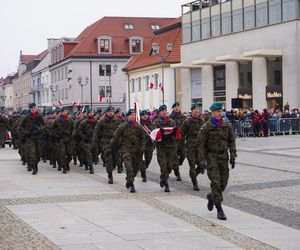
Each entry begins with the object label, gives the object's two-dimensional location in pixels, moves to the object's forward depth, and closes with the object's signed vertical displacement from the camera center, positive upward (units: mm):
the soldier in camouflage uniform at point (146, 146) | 15009 -1058
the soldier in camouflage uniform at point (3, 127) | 29062 -1011
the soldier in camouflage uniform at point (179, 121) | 15703 -480
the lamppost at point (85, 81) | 71625 +2617
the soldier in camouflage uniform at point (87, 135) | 18156 -892
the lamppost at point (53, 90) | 90844 +1946
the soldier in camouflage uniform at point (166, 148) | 13648 -987
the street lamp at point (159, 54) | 57988 +4422
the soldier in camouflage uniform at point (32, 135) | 17609 -842
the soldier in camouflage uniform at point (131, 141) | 13766 -820
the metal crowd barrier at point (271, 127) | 34575 -1434
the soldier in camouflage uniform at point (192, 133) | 14227 -709
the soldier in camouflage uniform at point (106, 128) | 16484 -649
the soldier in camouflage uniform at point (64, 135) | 18312 -896
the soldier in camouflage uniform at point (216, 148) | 10414 -766
